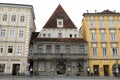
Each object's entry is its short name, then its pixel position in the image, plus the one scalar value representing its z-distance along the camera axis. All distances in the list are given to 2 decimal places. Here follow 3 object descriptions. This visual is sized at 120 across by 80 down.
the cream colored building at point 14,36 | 17.43
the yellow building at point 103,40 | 19.11
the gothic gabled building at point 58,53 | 18.34
